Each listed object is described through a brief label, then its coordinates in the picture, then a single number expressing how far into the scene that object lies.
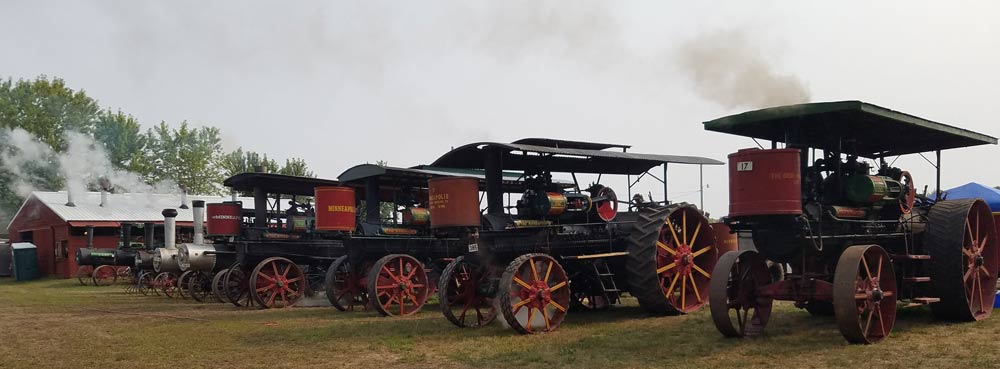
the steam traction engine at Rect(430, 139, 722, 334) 9.66
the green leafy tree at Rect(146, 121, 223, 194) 49.38
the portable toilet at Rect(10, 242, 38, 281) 33.12
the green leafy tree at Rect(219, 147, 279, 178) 52.38
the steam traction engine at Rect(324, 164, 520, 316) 12.63
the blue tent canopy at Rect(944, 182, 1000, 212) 16.03
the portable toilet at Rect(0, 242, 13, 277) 35.88
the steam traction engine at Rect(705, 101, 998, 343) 7.50
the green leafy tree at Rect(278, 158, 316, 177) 53.16
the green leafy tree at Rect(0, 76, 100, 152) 44.72
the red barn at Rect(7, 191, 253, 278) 32.16
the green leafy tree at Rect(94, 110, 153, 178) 47.53
